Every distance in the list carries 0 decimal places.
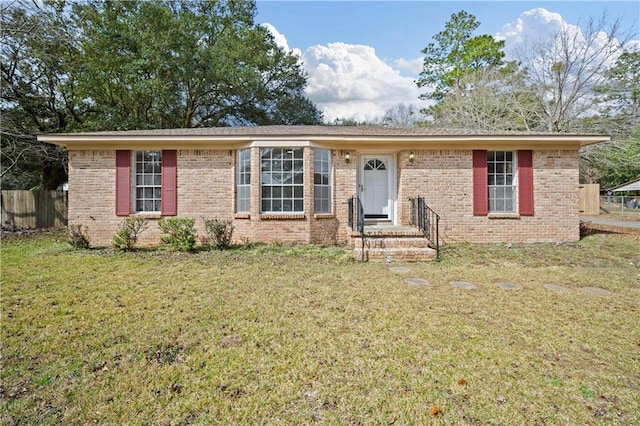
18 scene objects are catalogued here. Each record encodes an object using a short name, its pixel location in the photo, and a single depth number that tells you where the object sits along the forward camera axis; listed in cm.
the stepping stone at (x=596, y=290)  481
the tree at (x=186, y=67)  1548
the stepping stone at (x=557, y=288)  492
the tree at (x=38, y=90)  995
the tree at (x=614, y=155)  1675
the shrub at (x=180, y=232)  809
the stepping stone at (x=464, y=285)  513
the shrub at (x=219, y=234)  825
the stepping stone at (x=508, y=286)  509
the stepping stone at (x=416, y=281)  539
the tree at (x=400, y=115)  3011
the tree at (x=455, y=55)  2575
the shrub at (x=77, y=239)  844
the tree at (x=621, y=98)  1736
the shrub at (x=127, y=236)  824
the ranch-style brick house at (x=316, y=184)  880
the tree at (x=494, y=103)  1923
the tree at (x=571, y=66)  1642
